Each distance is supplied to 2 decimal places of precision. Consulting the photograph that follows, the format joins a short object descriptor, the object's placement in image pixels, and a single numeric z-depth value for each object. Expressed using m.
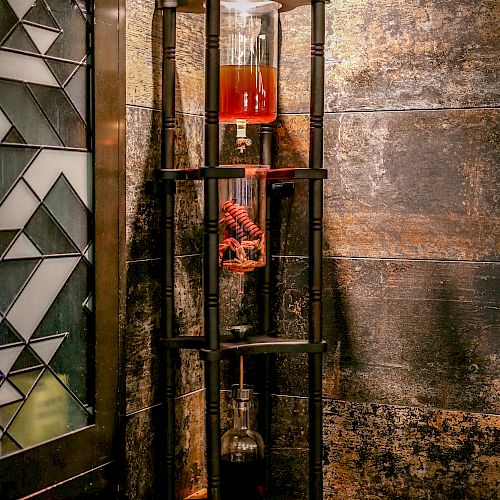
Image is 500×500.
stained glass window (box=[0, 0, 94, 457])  1.75
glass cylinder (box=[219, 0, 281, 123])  2.10
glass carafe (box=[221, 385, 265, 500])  2.22
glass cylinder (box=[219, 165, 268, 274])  2.13
